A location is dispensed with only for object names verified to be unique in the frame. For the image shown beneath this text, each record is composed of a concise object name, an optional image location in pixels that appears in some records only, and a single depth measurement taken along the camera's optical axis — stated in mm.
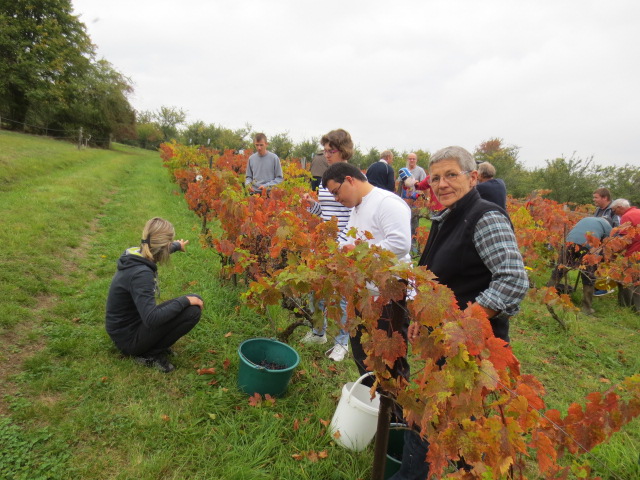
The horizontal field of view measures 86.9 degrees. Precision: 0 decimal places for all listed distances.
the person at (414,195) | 7965
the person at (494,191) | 2854
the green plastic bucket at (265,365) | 2473
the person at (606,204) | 6367
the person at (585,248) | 5395
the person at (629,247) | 5246
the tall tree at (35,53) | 23797
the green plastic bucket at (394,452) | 1988
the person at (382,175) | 3766
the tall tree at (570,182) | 19922
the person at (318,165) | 5566
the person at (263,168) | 5477
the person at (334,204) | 3141
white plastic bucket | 2096
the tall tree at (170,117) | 54156
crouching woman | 2523
